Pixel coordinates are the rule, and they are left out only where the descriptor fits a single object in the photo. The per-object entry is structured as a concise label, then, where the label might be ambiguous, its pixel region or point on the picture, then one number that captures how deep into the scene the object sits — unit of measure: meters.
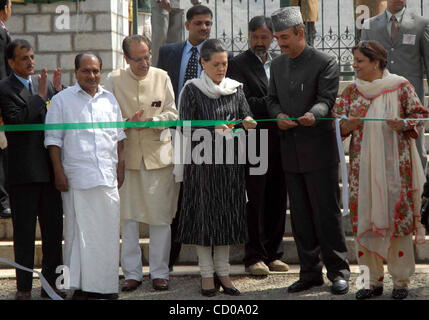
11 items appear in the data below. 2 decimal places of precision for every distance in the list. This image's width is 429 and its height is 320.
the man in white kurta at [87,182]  6.19
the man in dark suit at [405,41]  7.50
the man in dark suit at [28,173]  6.19
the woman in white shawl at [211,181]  6.34
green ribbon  6.14
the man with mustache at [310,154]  6.36
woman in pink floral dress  5.98
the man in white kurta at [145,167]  6.60
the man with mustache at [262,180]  6.90
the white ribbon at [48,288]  6.25
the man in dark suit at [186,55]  7.02
